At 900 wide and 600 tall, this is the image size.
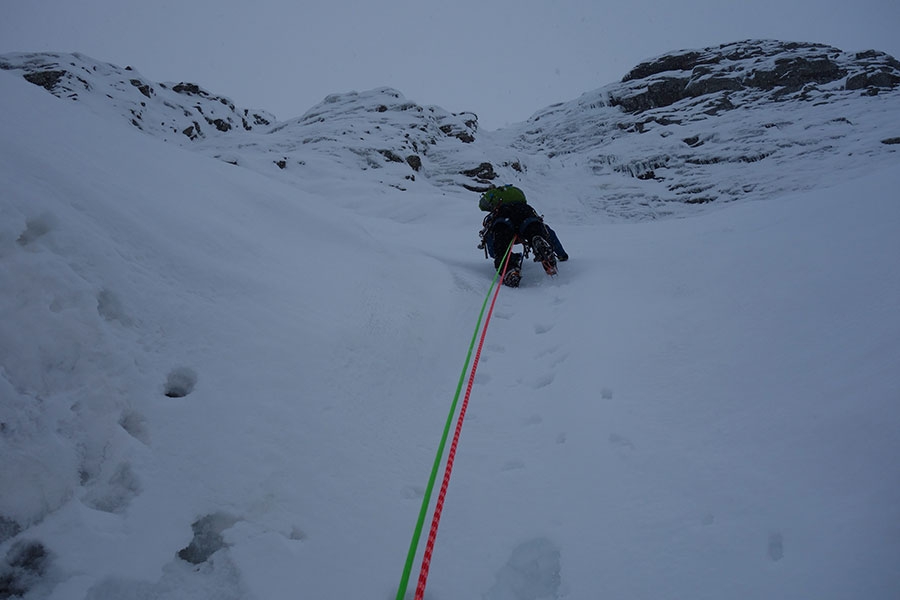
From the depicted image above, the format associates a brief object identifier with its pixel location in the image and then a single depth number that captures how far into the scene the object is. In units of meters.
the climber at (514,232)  5.79
